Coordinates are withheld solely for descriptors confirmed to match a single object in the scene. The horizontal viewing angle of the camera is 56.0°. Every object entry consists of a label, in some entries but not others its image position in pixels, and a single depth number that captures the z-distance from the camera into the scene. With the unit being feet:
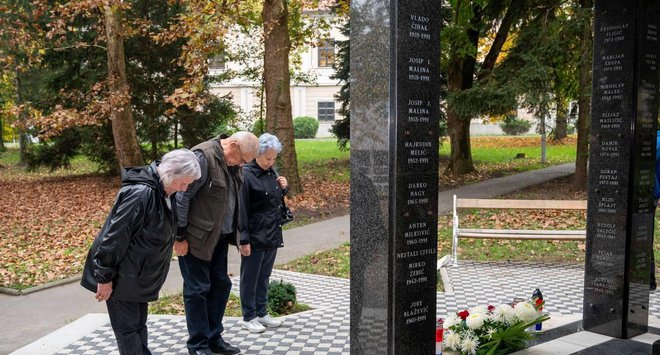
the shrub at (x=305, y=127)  166.71
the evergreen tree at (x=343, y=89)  81.51
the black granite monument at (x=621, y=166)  18.67
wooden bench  32.53
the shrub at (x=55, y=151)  71.15
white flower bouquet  16.43
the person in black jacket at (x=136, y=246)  13.62
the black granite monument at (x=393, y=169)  13.12
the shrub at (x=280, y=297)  23.45
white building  171.53
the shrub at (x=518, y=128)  154.81
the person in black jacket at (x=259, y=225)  20.34
